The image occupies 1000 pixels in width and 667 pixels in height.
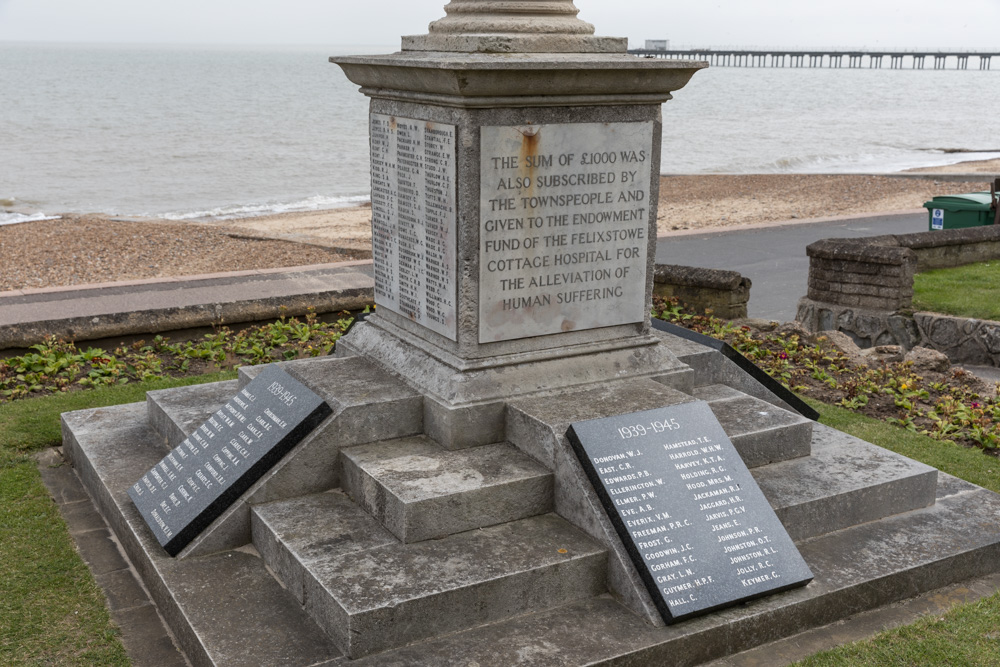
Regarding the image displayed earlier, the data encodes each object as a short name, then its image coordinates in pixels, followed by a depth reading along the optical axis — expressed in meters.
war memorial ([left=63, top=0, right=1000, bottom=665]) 3.91
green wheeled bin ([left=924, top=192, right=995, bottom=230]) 13.59
